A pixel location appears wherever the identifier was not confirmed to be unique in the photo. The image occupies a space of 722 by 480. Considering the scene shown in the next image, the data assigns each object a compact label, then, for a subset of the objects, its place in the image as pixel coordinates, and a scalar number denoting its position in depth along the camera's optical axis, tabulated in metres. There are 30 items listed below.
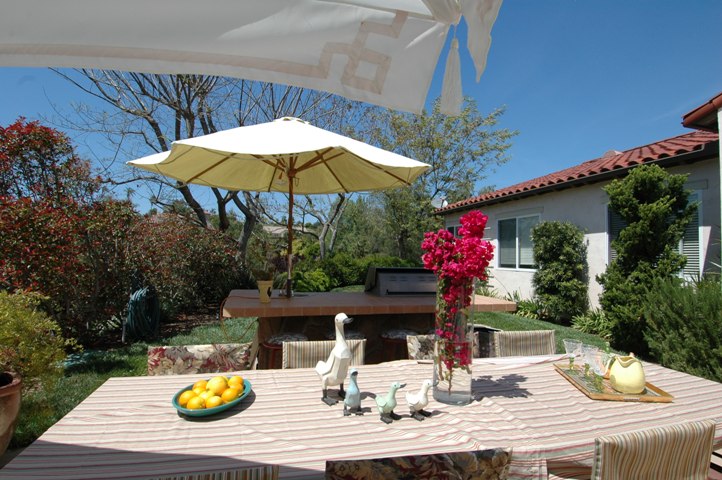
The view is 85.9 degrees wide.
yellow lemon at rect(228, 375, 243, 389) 1.96
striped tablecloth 1.37
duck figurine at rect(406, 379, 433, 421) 1.76
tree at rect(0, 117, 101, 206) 5.28
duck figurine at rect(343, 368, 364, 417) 1.83
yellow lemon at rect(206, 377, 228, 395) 1.87
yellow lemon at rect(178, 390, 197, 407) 1.81
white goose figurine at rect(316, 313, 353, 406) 1.95
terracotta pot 2.58
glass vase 1.88
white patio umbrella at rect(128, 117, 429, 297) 3.05
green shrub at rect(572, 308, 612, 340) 6.88
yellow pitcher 2.08
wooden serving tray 2.04
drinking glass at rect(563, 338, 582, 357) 2.59
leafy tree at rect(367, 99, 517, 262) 15.34
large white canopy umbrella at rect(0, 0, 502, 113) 1.18
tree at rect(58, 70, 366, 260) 9.12
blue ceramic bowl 1.73
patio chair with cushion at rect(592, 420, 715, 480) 1.25
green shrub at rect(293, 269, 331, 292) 10.08
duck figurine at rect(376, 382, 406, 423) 1.73
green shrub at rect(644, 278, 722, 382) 4.18
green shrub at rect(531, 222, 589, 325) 8.04
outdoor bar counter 3.38
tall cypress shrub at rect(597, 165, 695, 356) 5.88
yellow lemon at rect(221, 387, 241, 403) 1.83
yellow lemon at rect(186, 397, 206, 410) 1.75
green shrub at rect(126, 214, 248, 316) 7.14
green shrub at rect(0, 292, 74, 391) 2.87
